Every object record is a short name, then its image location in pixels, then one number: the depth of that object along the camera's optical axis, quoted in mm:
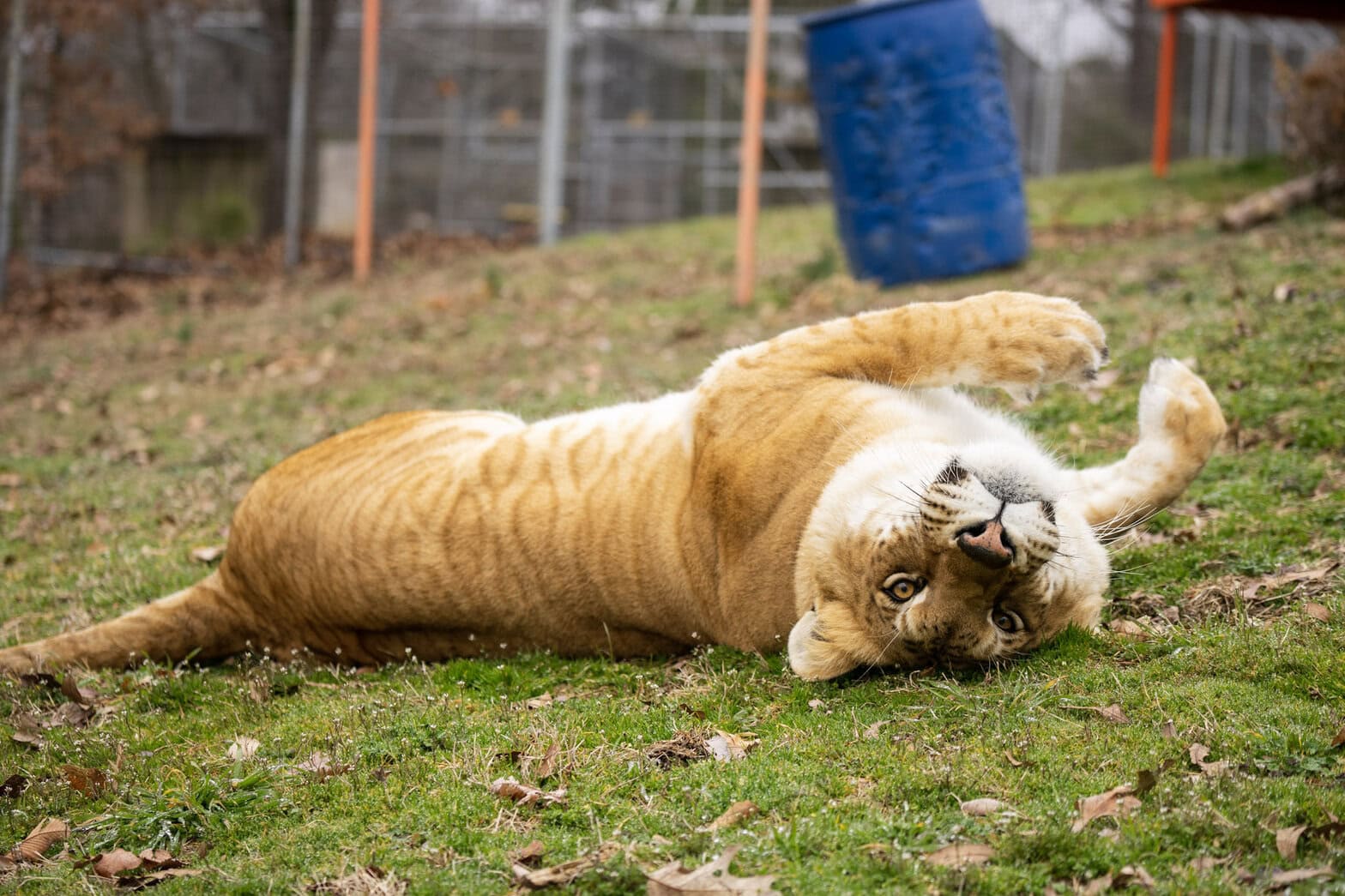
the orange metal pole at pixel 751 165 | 9750
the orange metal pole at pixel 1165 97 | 12708
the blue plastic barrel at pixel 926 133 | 9172
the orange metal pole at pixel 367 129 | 13211
